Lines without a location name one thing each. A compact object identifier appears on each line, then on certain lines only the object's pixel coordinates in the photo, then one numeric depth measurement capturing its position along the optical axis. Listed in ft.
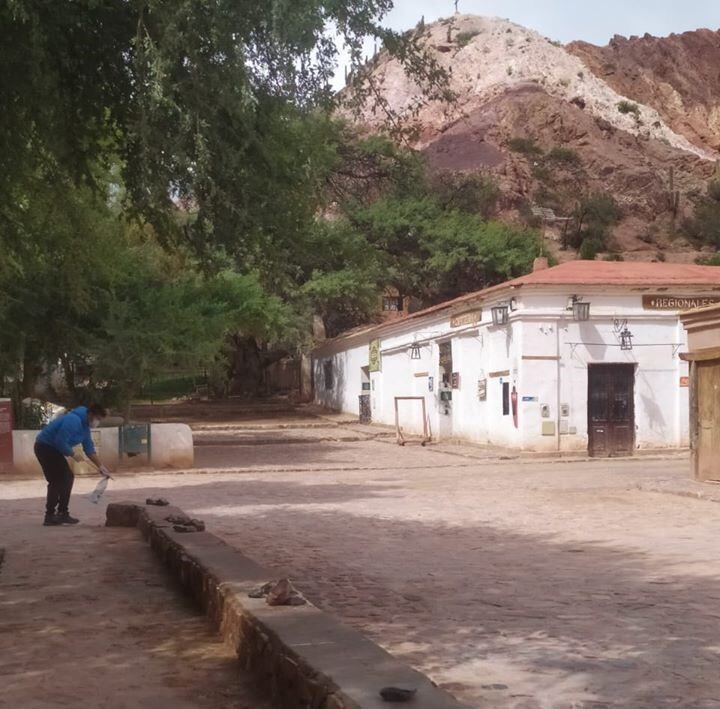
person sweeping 41.06
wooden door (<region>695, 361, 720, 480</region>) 55.06
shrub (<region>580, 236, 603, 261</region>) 238.07
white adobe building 82.53
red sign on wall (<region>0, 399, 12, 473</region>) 69.21
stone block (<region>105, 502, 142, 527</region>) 40.70
